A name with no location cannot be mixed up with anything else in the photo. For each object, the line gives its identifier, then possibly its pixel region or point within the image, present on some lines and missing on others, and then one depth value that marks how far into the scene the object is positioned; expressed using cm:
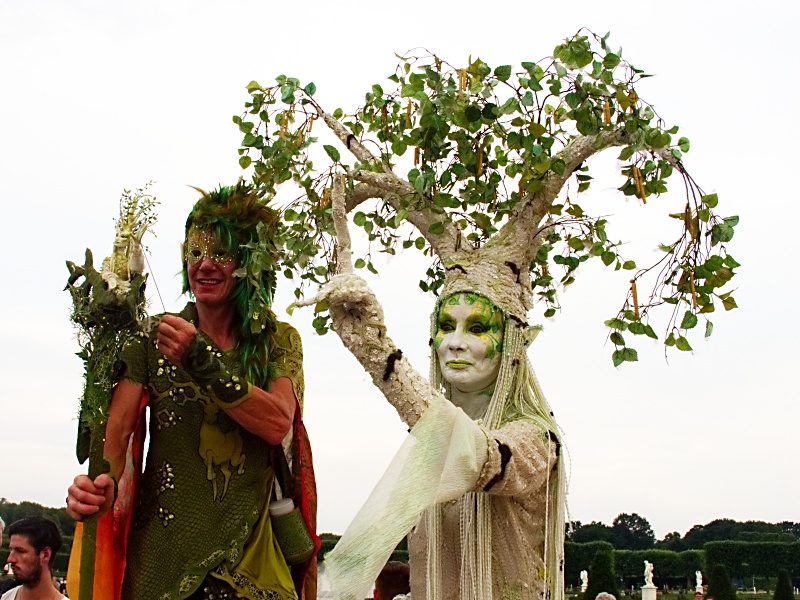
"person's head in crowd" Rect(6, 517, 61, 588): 495
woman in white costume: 383
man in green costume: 335
